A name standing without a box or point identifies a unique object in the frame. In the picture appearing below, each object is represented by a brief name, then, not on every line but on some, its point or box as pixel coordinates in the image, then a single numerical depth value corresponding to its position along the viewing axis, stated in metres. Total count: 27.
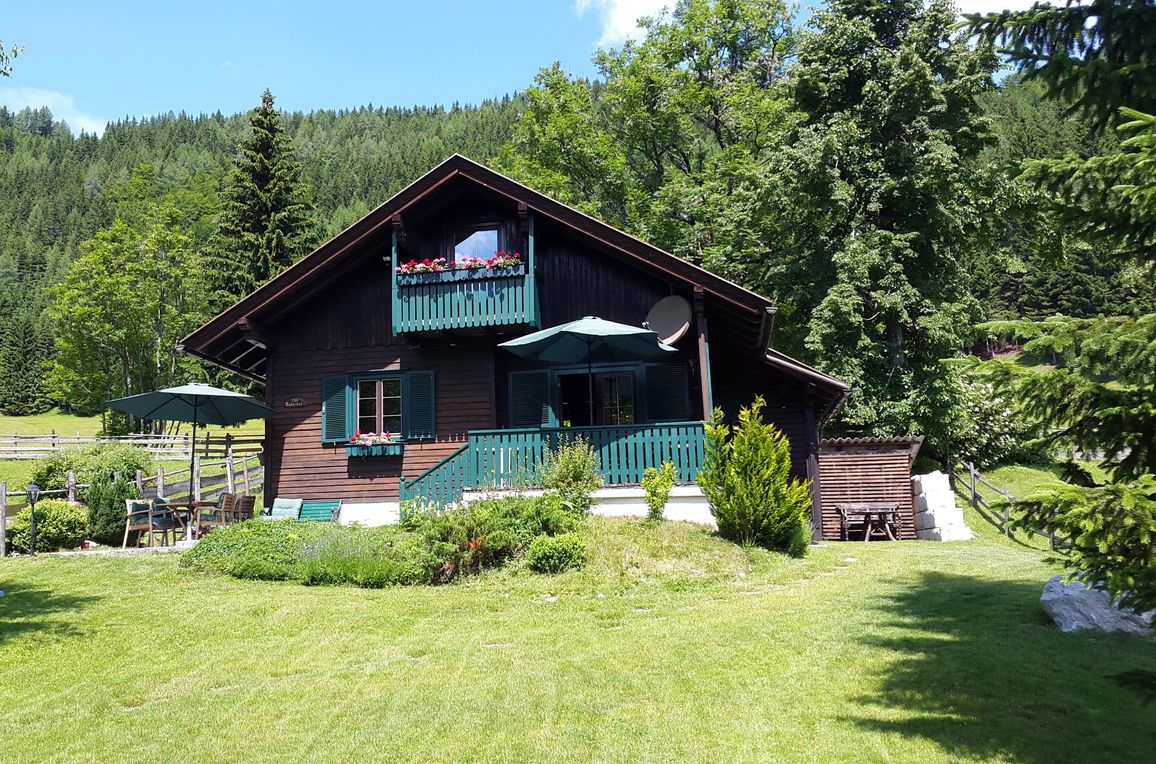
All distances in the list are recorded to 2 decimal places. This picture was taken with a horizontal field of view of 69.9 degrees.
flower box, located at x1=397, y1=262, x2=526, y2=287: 16.14
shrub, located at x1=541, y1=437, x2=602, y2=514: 13.83
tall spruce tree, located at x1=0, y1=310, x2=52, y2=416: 74.44
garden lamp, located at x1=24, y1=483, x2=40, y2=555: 15.49
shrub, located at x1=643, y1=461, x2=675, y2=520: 13.62
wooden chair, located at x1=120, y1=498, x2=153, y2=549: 15.84
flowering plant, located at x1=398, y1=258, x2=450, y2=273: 16.31
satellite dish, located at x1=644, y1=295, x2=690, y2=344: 15.95
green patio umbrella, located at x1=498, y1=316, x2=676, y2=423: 13.95
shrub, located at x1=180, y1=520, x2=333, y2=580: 12.41
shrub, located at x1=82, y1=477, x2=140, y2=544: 16.75
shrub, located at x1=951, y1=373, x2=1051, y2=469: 28.73
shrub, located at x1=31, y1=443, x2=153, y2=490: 20.33
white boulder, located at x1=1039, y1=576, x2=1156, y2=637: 7.84
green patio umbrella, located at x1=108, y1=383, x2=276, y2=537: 15.80
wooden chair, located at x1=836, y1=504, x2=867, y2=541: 20.47
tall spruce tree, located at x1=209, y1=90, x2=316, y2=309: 37.88
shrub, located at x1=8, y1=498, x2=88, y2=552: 15.49
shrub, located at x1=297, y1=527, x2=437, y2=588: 11.84
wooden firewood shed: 20.80
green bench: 16.91
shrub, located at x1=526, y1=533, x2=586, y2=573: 11.84
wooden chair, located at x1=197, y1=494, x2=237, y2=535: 15.84
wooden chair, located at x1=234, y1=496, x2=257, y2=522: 16.50
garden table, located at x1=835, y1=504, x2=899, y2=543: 20.17
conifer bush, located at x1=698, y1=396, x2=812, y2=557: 12.72
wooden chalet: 16.33
